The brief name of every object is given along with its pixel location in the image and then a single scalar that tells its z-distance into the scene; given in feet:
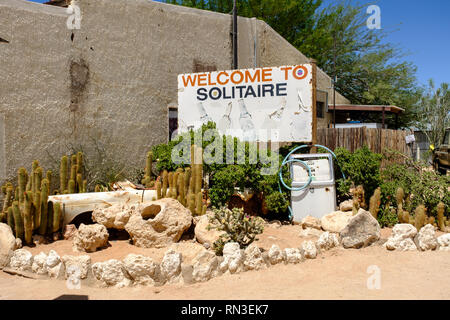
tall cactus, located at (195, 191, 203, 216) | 22.69
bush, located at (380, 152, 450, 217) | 24.26
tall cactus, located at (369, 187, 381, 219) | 23.48
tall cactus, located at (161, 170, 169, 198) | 23.51
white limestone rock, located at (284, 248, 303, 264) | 18.16
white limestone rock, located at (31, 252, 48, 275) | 17.32
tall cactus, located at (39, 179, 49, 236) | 20.61
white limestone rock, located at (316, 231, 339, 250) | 19.71
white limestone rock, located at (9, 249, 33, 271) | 17.61
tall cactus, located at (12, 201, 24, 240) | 19.87
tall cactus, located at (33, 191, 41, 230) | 20.71
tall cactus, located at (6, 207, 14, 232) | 20.20
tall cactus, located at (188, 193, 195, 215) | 22.65
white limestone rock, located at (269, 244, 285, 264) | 17.87
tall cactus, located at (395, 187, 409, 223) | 23.53
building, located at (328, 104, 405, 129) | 51.90
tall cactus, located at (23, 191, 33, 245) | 19.97
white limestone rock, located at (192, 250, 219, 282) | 16.38
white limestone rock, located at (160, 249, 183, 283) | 16.20
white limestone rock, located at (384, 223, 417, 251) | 19.84
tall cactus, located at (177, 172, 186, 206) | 22.91
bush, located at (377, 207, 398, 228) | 23.99
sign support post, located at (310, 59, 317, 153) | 27.37
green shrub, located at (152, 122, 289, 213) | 23.97
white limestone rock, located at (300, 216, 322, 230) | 23.03
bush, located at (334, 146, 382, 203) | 24.75
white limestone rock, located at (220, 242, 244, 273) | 16.99
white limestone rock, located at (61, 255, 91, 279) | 16.49
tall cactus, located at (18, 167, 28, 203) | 21.04
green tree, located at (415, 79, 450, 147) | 76.54
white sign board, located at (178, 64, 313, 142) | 27.81
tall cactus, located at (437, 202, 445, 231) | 22.95
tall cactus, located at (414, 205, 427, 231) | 22.35
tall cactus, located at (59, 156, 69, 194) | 24.04
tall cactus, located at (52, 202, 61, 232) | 21.20
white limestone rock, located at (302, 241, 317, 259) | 18.66
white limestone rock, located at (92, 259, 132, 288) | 16.16
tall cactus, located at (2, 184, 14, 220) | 21.52
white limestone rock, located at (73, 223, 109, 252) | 19.61
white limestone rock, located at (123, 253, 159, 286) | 16.08
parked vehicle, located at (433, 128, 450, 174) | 47.34
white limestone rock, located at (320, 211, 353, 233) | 22.15
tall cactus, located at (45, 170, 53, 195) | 22.30
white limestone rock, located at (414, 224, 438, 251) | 19.69
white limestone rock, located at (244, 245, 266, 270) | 17.26
